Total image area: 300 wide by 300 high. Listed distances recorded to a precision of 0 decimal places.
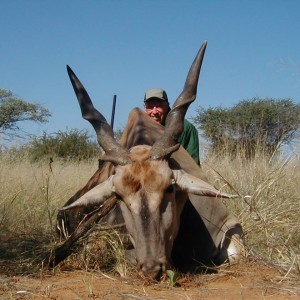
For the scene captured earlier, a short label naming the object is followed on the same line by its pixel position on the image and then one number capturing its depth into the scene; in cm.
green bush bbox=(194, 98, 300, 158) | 1026
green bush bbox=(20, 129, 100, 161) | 1452
